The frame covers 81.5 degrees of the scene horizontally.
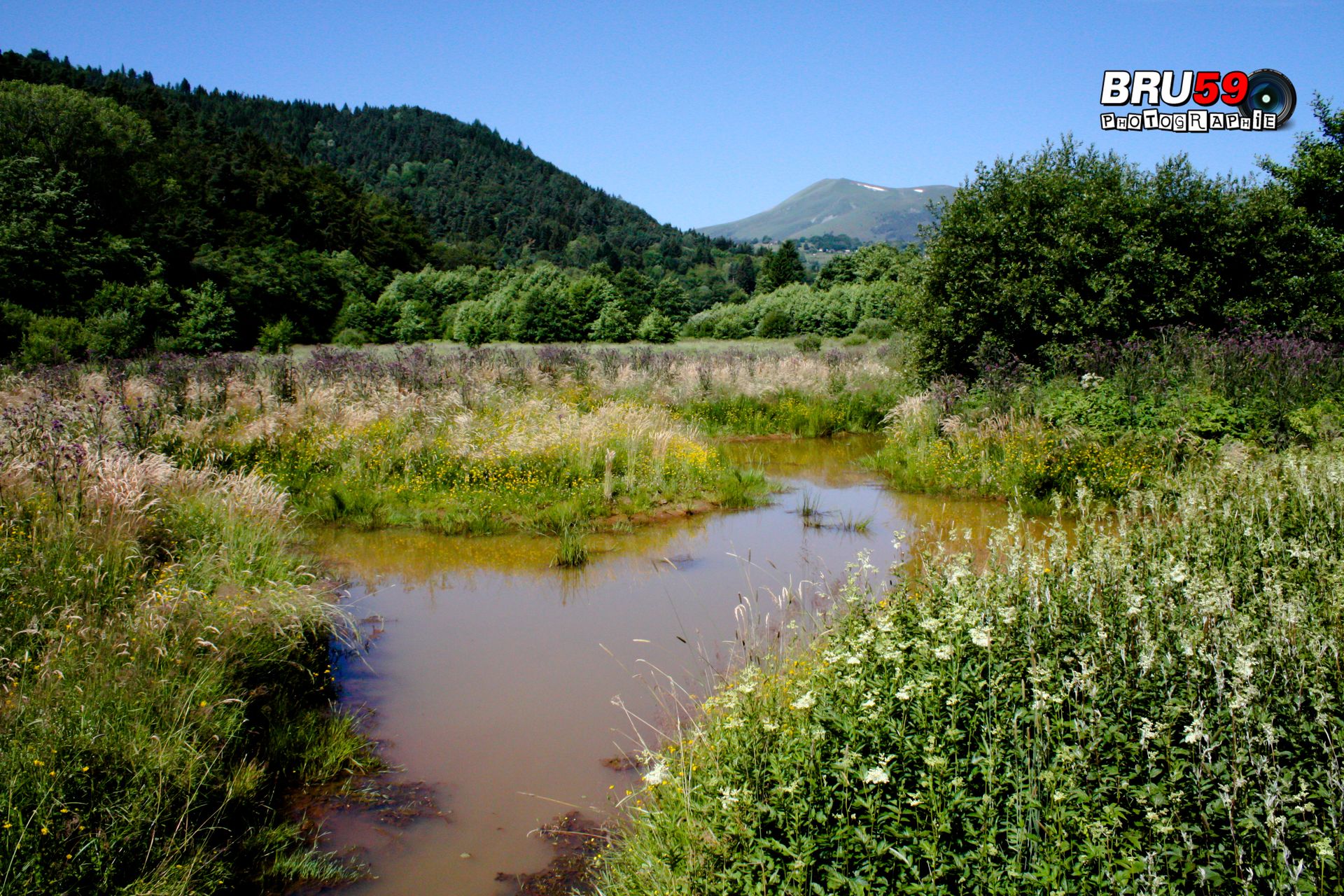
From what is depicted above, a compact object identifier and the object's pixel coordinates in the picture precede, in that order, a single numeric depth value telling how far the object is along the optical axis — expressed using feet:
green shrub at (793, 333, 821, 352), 80.53
